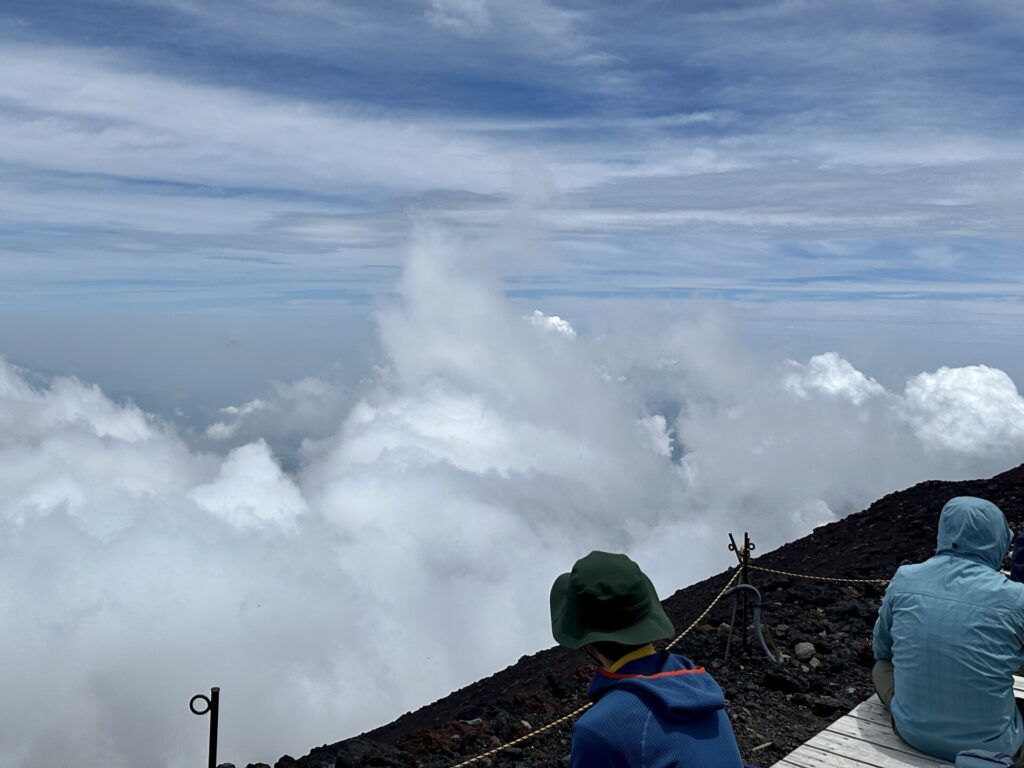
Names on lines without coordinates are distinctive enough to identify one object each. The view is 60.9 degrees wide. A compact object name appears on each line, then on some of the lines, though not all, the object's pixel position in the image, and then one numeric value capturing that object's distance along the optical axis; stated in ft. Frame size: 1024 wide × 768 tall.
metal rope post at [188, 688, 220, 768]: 15.44
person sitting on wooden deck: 15.69
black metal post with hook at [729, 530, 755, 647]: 29.14
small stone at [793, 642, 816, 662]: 28.58
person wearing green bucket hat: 9.14
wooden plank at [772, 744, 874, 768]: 16.81
